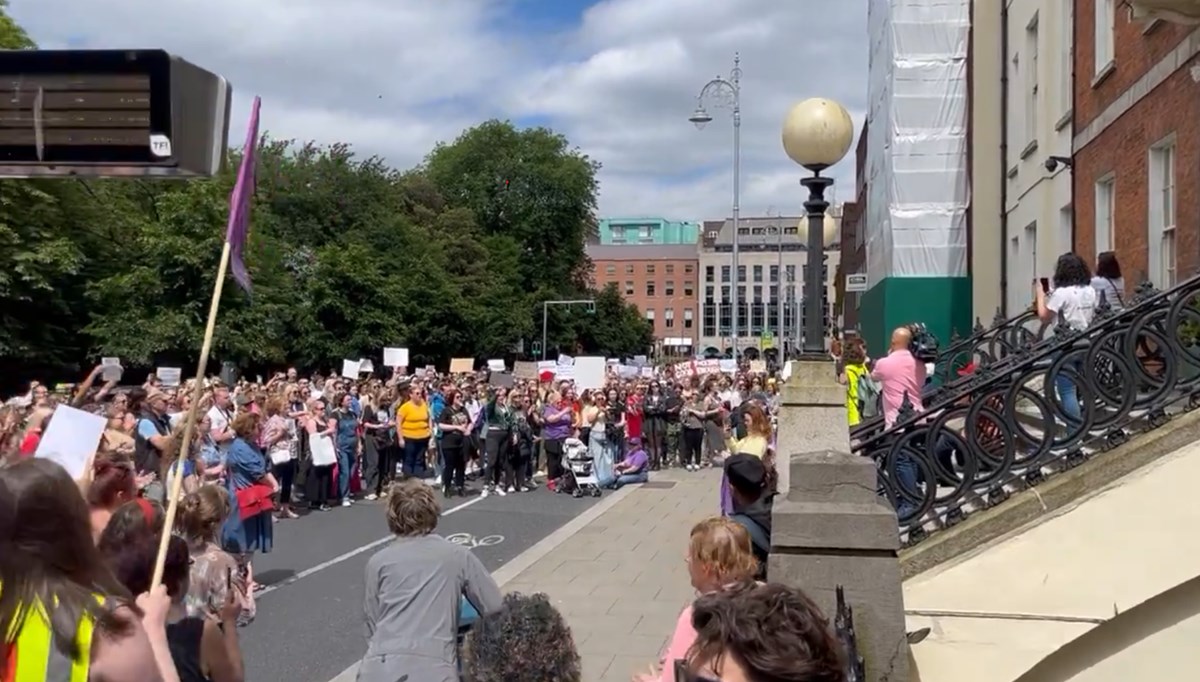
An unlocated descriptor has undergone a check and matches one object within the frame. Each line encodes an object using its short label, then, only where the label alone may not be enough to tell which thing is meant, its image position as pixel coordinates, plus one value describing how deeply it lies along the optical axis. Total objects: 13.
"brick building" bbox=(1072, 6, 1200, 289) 10.70
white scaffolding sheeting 22.86
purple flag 4.20
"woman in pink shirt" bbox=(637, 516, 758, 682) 4.34
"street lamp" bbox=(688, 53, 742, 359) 31.59
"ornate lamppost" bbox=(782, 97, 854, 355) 9.36
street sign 21.28
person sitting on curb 20.95
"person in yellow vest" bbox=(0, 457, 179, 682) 2.92
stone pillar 5.37
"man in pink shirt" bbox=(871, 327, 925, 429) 9.42
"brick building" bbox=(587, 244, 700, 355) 146.88
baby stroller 19.16
